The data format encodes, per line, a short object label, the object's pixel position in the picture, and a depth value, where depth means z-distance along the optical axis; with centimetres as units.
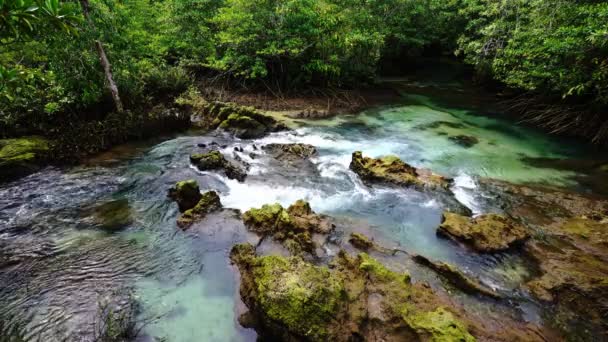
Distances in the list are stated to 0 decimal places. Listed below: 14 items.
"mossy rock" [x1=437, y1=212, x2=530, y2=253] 580
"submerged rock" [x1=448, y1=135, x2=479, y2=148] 1159
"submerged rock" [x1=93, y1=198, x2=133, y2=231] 650
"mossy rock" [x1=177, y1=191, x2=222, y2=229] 652
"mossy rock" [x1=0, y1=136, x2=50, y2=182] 814
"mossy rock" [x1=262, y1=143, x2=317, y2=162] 987
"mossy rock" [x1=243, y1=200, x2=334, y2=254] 571
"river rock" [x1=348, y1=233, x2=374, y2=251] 579
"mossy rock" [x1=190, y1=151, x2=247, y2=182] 855
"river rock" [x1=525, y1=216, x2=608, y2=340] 454
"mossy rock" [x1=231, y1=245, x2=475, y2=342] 372
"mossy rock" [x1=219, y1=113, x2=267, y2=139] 1155
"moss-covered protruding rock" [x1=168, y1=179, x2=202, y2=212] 699
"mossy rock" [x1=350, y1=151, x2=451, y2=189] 818
